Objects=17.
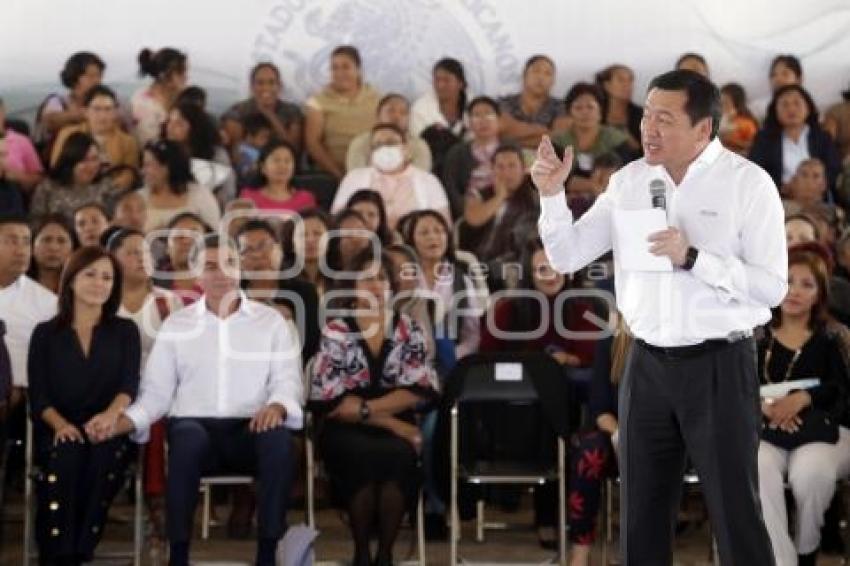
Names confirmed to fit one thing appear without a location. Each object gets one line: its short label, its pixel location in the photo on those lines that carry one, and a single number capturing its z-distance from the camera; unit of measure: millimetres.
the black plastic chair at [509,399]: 11556
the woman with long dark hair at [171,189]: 15183
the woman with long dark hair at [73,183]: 15081
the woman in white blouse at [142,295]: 12714
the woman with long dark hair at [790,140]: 15770
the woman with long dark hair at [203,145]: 15814
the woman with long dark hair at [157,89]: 16561
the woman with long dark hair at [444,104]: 16502
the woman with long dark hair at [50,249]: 13410
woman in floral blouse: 11241
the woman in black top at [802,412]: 10706
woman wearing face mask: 15345
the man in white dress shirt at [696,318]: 7401
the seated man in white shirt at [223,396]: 11014
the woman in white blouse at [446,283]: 13410
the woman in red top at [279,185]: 15139
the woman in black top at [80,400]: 10992
